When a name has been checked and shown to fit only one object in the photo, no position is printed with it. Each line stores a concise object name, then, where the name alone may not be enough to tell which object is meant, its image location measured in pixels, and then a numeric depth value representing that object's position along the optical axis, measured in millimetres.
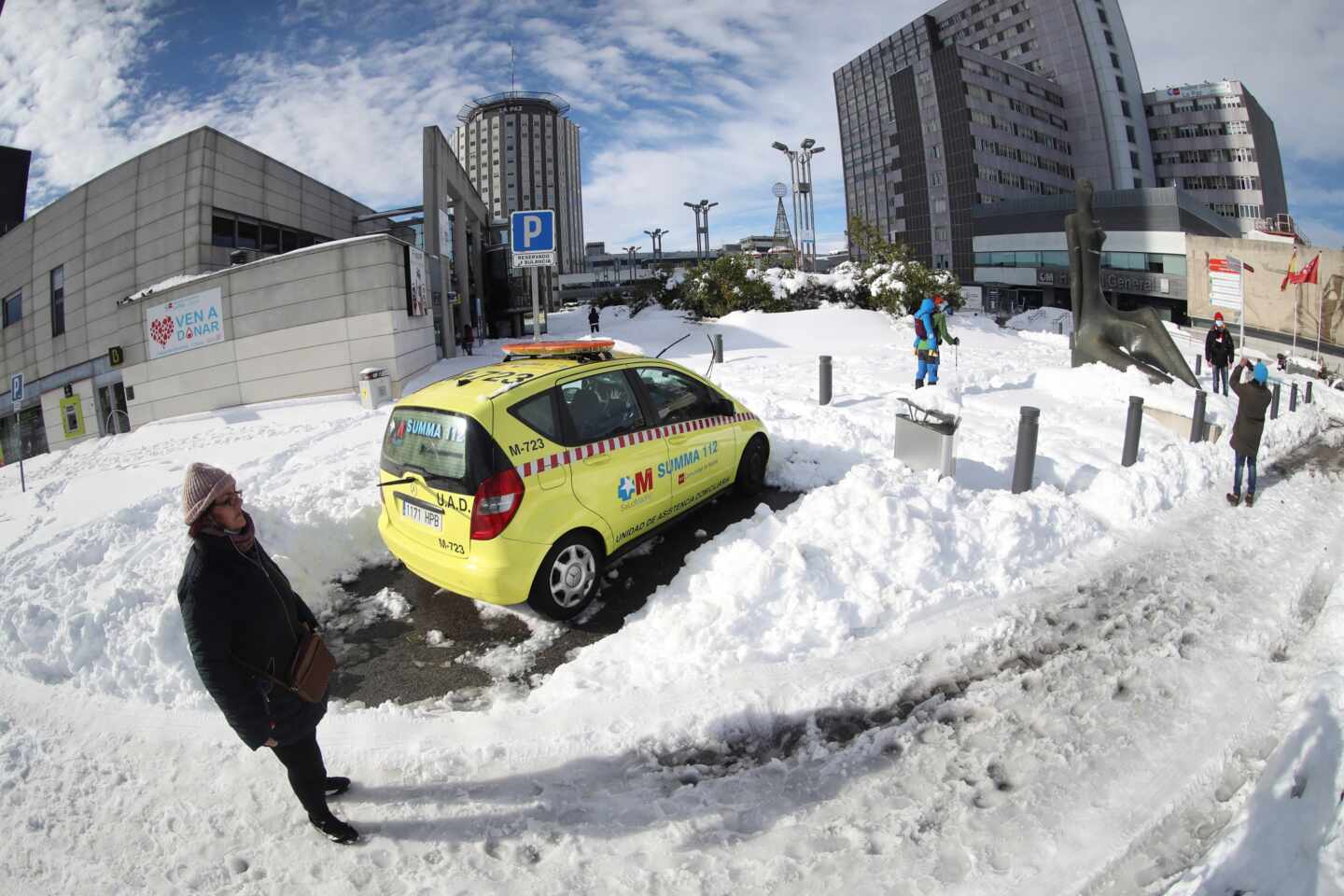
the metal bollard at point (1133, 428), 7430
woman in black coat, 2402
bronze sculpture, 12305
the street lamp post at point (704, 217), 61438
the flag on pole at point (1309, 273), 22991
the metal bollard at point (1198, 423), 8656
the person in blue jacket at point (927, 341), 10500
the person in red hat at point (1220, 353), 12500
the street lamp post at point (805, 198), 36656
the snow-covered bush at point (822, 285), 25281
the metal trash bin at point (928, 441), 6195
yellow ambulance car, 4105
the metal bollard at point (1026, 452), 6328
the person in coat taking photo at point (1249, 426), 6691
